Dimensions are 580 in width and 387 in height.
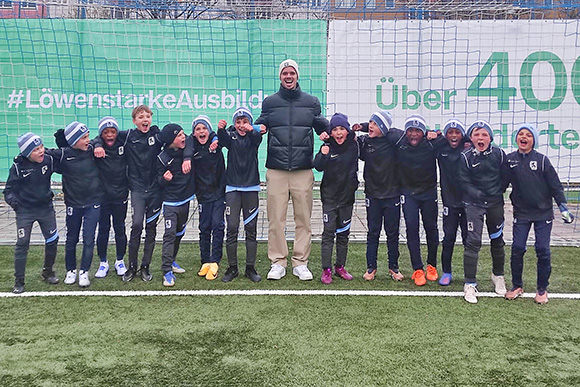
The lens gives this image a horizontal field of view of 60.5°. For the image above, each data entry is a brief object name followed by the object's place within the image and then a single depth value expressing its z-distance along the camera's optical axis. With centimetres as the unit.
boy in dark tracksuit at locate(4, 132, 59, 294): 439
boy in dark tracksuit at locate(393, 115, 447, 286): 468
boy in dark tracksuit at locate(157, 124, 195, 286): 470
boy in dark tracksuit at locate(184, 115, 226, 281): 485
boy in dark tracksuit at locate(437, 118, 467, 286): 462
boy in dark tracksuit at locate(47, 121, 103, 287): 461
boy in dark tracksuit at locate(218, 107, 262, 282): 479
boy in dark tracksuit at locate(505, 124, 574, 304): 417
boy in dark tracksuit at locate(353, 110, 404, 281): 473
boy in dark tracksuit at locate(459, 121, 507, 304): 434
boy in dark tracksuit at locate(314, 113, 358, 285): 473
